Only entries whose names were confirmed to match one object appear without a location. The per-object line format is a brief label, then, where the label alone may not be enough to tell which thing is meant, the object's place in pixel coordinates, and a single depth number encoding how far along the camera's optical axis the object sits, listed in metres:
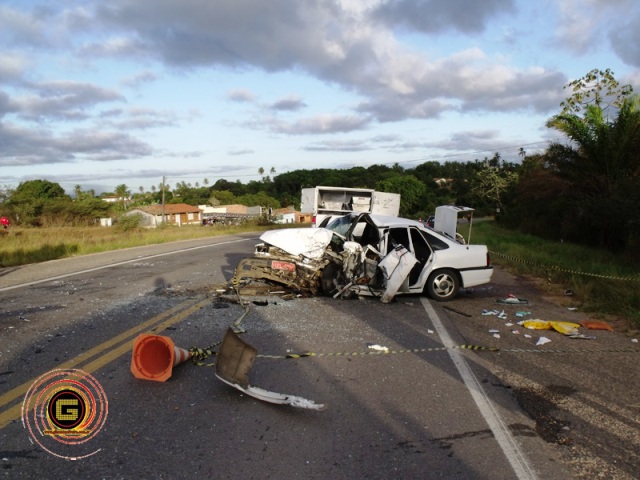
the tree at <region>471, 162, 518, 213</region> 57.22
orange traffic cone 4.87
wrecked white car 9.31
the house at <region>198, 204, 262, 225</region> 109.81
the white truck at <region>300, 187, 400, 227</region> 19.70
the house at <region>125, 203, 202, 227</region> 91.75
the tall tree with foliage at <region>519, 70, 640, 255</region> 17.70
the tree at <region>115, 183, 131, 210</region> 150.50
